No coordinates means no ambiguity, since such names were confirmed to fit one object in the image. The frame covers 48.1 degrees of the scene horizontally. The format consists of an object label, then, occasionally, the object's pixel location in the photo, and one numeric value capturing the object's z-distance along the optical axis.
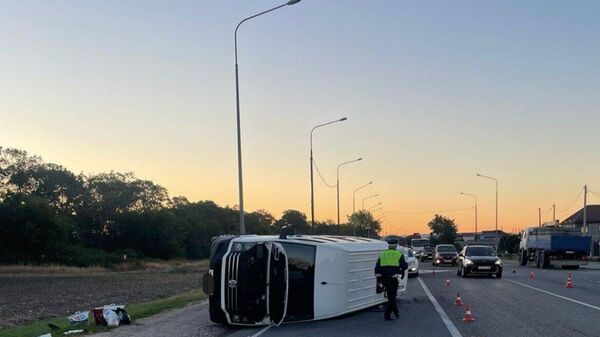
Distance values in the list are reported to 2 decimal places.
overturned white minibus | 13.73
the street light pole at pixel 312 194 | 42.72
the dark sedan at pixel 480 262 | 30.81
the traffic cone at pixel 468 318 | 14.03
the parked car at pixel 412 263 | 30.75
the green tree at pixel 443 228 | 159.98
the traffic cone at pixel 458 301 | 17.72
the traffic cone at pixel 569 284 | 24.41
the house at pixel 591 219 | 103.44
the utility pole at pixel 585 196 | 65.50
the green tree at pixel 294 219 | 149.59
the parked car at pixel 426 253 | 66.50
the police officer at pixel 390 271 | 14.78
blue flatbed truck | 44.03
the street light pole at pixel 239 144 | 26.03
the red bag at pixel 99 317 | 14.62
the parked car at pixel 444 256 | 48.62
